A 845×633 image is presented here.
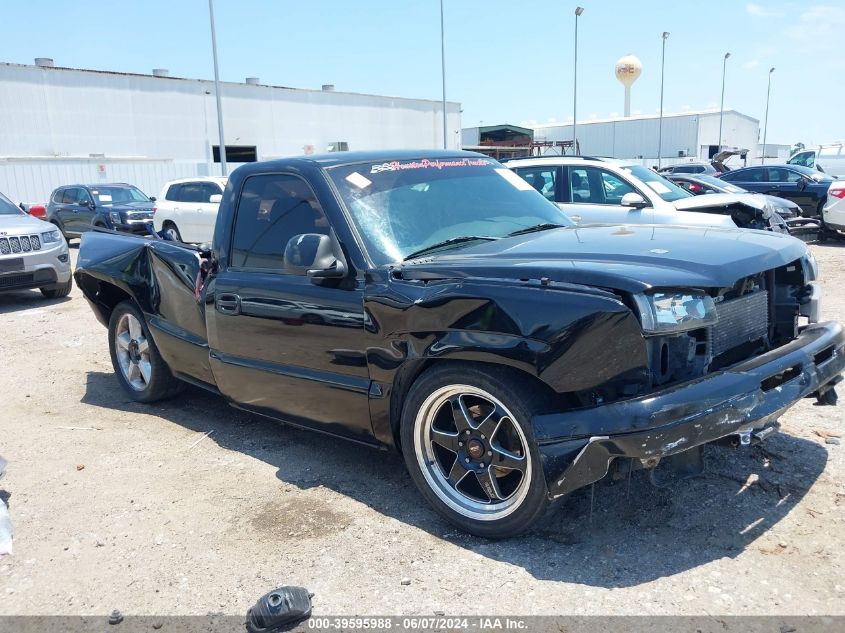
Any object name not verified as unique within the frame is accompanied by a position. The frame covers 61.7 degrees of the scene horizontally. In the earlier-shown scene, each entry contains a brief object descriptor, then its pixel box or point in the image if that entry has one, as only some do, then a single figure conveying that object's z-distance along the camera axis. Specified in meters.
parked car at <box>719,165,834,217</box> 16.05
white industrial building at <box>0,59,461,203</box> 28.80
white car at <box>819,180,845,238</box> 13.34
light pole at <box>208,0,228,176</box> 26.67
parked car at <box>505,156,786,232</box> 9.26
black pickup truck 2.74
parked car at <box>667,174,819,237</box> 13.08
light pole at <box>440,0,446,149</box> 34.22
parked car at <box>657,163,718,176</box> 23.98
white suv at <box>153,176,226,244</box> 15.52
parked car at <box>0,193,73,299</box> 9.57
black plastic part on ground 2.67
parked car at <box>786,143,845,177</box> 26.84
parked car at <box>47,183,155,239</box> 17.06
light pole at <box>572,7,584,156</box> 37.81
